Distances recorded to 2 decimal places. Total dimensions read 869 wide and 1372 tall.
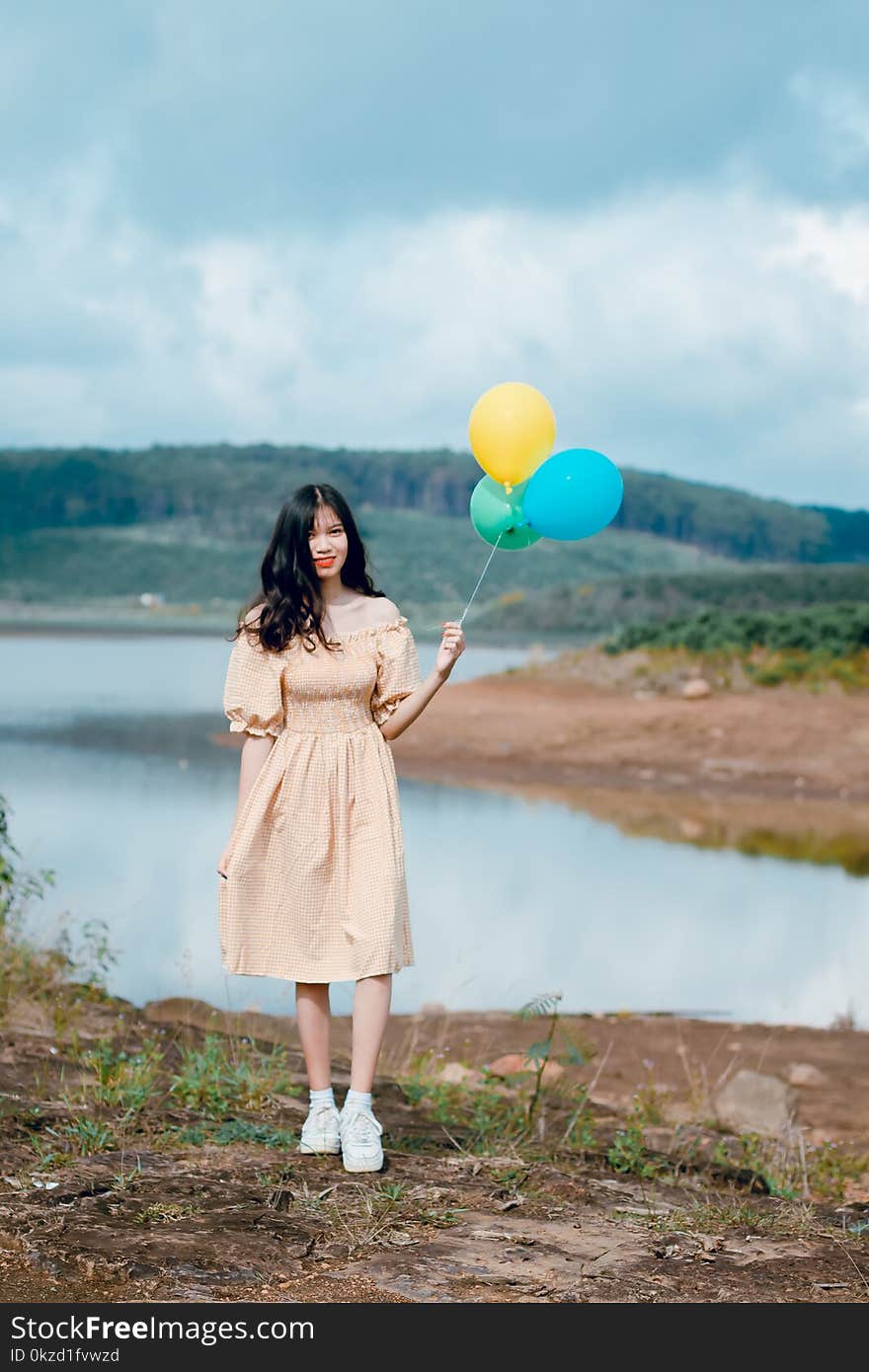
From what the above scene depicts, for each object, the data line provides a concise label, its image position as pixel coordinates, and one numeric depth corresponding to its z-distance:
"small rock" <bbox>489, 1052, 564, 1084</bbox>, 6.12
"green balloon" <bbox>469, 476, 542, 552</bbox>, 4.53
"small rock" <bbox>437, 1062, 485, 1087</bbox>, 5.88
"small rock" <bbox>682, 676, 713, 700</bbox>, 19.92
